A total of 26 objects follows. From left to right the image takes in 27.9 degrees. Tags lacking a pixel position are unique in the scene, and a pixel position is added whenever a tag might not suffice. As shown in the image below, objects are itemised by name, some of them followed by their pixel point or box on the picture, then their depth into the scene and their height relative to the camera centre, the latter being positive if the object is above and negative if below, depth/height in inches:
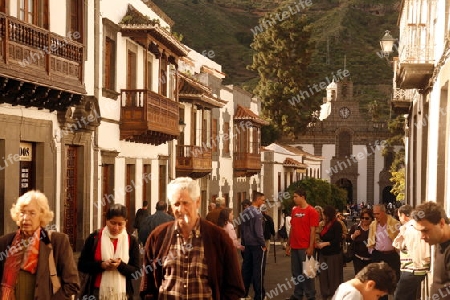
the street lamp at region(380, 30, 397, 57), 951.6 +107.1
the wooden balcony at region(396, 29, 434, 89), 626.6 +61.7
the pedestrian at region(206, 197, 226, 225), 721.0 -57.2
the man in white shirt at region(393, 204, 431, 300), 451.8 -60.1
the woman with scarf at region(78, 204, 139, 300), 333.7 -43.2
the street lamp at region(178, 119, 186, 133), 1145.9 +23.6
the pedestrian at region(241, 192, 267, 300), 569.6 -67.8
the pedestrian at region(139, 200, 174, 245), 561.3 -47.5
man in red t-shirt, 551.2 -58.4
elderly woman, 278.7 -35.9
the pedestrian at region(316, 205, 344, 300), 567.8 -69.8
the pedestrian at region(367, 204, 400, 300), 531.8 -55.2
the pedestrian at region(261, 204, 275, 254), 711.1 -66.1
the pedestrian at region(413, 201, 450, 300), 283.3 -29.7
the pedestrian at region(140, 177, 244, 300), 256.7 -32.3
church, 3523.6 -23.8
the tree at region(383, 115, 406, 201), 1908.2 -25.5
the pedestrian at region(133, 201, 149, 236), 799.8 -64.0
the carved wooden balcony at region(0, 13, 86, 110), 534.6 +49.6
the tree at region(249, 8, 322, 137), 2549.2 +203.1
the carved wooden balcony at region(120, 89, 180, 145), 854.5 +27.9
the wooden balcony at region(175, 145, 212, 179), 1149.7 -22.6
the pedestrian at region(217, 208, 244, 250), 613.3 -53.8
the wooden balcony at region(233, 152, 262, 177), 1553.9 -35.2
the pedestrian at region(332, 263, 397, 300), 278.5 -43.6
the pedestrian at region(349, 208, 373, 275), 552.1 -59.7
